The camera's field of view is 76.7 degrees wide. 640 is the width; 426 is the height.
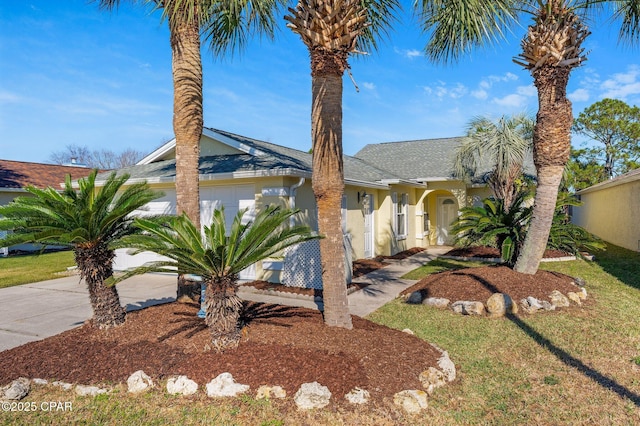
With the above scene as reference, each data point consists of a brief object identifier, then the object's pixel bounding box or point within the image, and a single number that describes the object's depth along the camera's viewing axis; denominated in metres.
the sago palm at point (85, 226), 4.99
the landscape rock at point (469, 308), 7.14
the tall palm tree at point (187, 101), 7.02
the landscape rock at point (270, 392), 3.92
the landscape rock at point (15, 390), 4.01
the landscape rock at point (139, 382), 4.13
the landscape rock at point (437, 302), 7.64
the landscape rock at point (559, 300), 7.45
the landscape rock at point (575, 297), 7.68
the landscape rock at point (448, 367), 4.54
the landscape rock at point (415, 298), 8.09
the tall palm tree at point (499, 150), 14.44
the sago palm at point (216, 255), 4.49
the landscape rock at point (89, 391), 4.13
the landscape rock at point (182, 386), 4.06
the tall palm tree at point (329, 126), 5.33
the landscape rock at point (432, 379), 4.23
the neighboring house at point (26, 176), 18.00
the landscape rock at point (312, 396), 3.76
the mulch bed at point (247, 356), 4.13
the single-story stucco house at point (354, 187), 10.23
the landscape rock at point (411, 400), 3.80
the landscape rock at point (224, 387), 3.97
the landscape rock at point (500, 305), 7.03
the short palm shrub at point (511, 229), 9.53
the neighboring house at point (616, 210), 15.46
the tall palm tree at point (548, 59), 7.95
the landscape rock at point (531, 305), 7.23
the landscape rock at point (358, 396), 3.82
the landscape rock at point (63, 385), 4.22
